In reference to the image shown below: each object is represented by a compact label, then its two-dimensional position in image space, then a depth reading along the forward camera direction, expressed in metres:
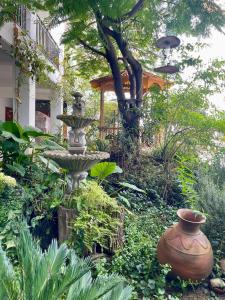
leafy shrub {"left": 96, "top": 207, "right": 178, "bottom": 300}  2.94
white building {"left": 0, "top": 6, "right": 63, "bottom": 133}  5.73
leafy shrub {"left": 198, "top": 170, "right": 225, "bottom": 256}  3.67
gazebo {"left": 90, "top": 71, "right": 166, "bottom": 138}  9.37
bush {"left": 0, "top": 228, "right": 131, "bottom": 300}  1.60
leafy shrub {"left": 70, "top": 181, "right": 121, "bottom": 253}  3.06
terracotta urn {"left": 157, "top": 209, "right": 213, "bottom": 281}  3.02
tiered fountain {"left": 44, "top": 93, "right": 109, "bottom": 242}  3.25
